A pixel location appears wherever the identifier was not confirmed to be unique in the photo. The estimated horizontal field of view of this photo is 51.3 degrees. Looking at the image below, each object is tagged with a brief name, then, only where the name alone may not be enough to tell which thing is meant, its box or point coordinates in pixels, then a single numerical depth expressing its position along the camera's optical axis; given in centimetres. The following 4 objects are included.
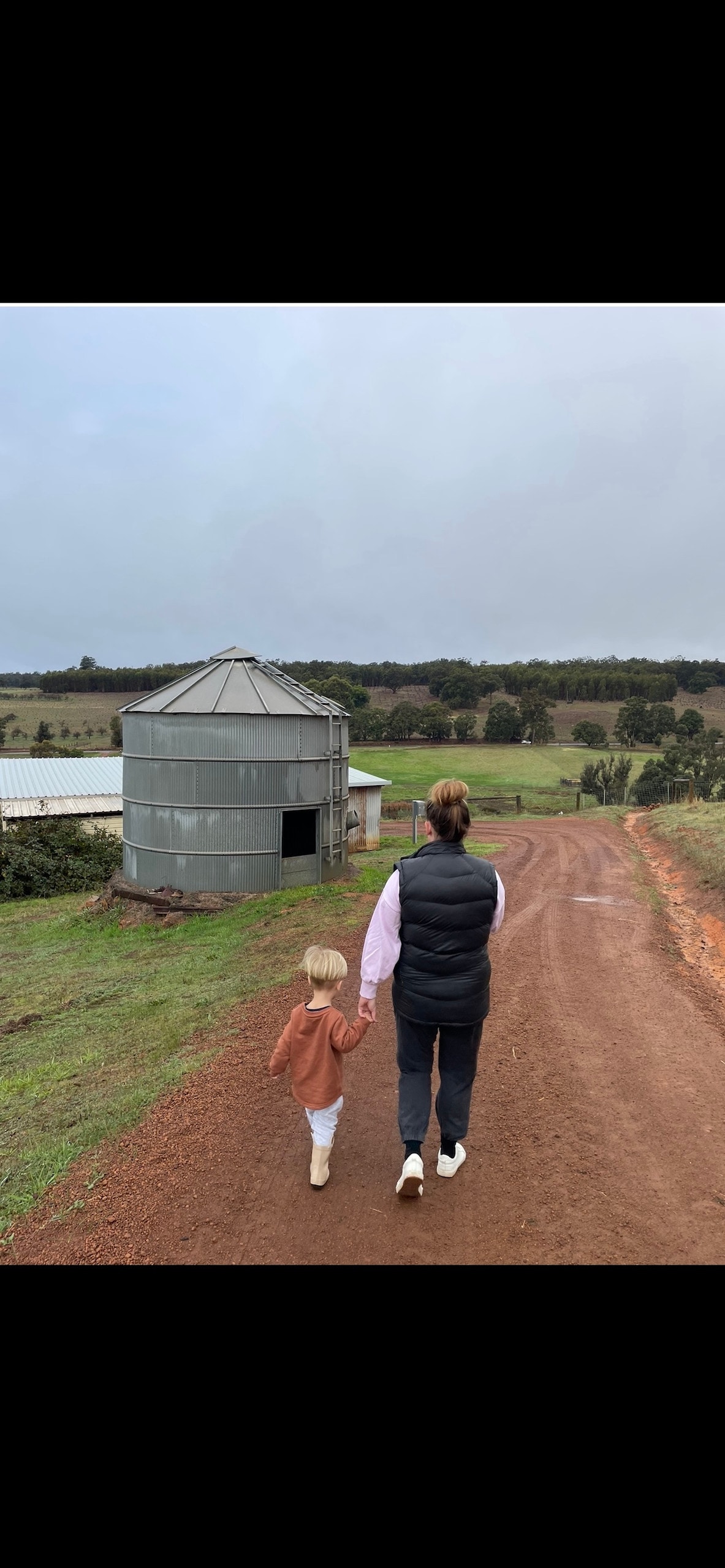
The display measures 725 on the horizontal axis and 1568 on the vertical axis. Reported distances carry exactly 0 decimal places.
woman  332
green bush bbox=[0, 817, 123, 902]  2178
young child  354
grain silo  1468
